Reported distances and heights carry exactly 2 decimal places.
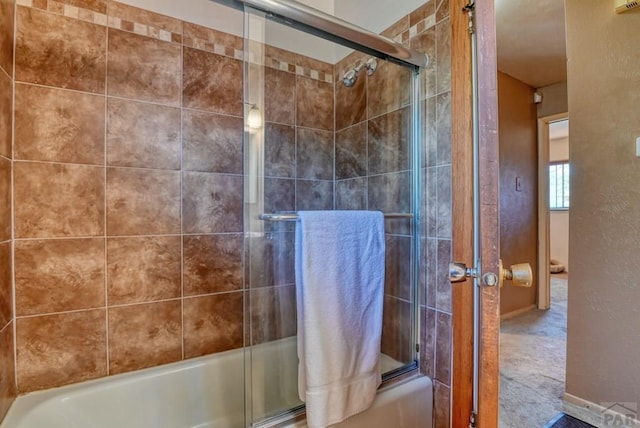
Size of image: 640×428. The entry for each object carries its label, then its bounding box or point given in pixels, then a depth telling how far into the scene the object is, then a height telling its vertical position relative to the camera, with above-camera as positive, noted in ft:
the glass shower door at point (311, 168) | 3.94 +0.76
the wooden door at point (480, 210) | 2.14 +0.02
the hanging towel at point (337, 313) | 3.56 -1.30
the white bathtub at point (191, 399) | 3.83 -2.70
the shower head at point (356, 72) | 5.05 +2.54
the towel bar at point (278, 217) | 4.02 -0.06
